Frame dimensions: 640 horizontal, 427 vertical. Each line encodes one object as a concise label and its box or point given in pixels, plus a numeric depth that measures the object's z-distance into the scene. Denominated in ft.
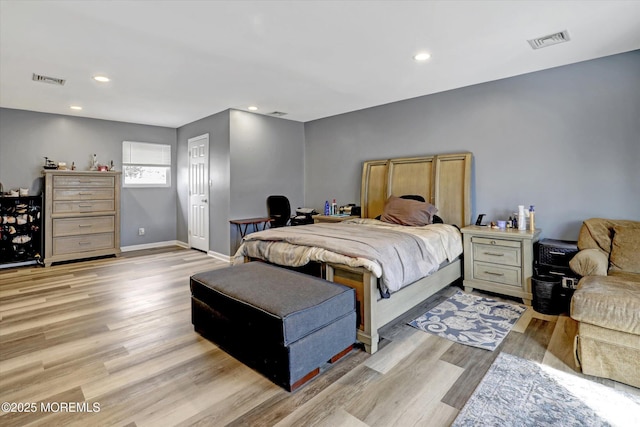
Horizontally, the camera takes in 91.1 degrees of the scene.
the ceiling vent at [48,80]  11.58
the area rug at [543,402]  5.19
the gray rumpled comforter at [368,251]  7.56
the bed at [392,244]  7.52
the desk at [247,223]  16.17
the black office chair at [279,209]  17.81
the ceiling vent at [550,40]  8.60
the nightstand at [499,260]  10.36
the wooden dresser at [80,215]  15.79
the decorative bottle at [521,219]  11.12
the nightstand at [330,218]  15.94
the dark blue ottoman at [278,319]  5.93
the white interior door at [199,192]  18.25
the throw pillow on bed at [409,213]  12.40
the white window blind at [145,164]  19.71
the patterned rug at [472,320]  8.09
